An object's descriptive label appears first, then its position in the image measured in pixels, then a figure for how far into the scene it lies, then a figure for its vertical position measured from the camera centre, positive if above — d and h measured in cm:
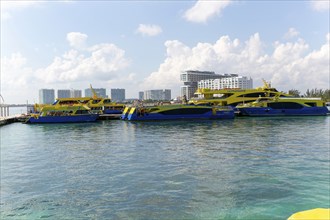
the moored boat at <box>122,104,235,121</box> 4978 -204
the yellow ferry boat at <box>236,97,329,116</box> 5528 -172
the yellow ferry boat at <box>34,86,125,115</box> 5894 -10
